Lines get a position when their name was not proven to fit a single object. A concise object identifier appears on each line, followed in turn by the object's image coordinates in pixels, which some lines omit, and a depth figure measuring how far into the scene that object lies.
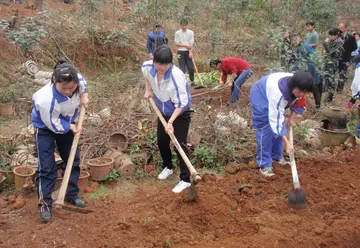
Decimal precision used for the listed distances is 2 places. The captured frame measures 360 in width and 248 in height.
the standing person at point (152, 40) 9.47
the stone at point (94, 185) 4.72
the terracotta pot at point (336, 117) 6.24
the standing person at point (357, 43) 9.80
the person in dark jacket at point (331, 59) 8.12
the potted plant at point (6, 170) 4.66
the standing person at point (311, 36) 9.32
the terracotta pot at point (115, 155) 5.05
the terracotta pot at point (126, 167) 5.00
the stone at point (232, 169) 5.18
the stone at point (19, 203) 4.11
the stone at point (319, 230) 3.69
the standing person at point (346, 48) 9.58
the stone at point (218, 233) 3.68
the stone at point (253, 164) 5.28
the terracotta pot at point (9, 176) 4.66
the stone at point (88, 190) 4.62
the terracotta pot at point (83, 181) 4.50
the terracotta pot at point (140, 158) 5.27
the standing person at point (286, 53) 7.41
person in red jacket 7.89
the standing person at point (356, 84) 6.60
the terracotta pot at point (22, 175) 4.42
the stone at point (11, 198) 4.22
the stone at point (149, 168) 5.19
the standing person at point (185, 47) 9.81
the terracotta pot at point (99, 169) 4.79
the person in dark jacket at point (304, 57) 7.43
